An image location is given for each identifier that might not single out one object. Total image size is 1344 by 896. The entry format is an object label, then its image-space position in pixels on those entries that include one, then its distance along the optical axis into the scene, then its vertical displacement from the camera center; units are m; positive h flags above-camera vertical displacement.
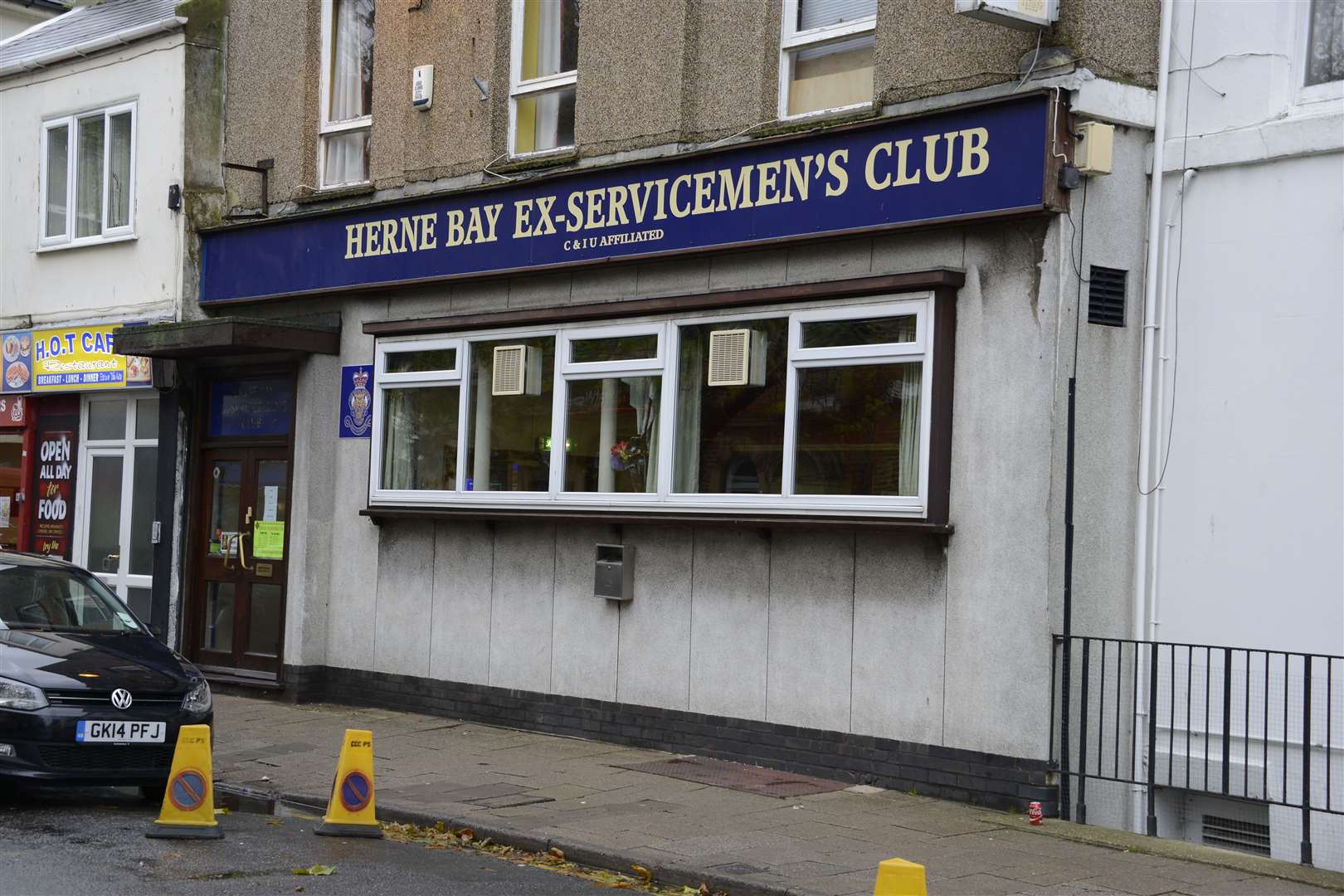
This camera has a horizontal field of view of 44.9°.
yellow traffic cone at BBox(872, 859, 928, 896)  5.33 -1.18
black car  9.36 -1.25
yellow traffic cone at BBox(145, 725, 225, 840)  8.91 -1.68
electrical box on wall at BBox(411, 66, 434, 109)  14.28 +3.63
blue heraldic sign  14.62 +0.87
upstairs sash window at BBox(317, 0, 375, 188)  15.34 +3.87
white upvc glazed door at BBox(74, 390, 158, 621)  16.95 -0.03
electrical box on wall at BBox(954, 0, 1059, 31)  9.58 +3.03
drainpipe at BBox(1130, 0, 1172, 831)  9.88 +1.09
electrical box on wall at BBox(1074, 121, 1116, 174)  9.75 +2.26
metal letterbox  12.20 -0.50
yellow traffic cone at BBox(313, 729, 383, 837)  9.08 -1.68
